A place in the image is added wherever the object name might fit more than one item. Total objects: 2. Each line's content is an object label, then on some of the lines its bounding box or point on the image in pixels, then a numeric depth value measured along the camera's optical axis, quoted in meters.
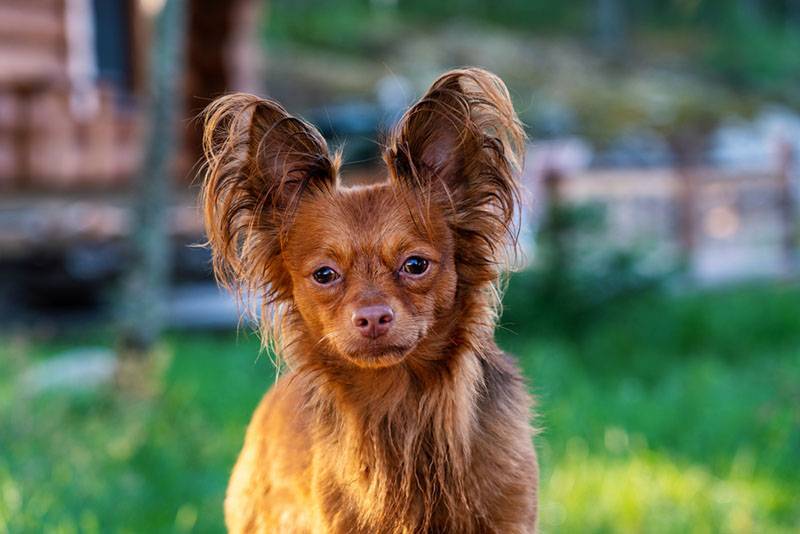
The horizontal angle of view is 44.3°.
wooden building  10.45
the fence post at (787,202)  13.09
